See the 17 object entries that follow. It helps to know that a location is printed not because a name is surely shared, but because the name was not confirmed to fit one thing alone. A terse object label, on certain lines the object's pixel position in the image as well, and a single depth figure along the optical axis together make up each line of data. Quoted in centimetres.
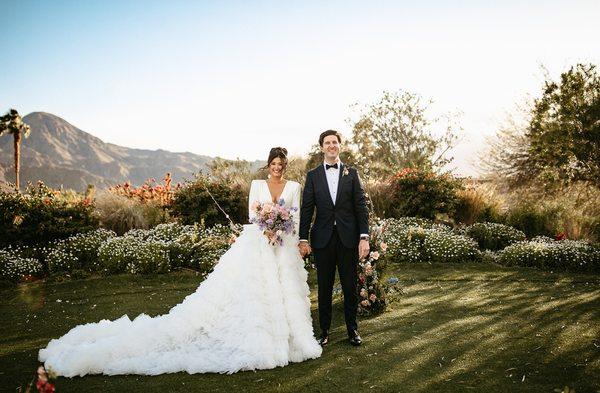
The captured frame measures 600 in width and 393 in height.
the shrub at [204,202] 1087
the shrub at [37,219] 895
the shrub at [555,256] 776
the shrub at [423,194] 1166
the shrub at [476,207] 1159
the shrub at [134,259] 808
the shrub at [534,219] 1055
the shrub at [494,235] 980
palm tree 2475
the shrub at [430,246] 877
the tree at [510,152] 1620
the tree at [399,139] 2406
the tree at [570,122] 791
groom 412
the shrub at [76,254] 820
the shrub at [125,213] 1085
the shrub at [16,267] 764
